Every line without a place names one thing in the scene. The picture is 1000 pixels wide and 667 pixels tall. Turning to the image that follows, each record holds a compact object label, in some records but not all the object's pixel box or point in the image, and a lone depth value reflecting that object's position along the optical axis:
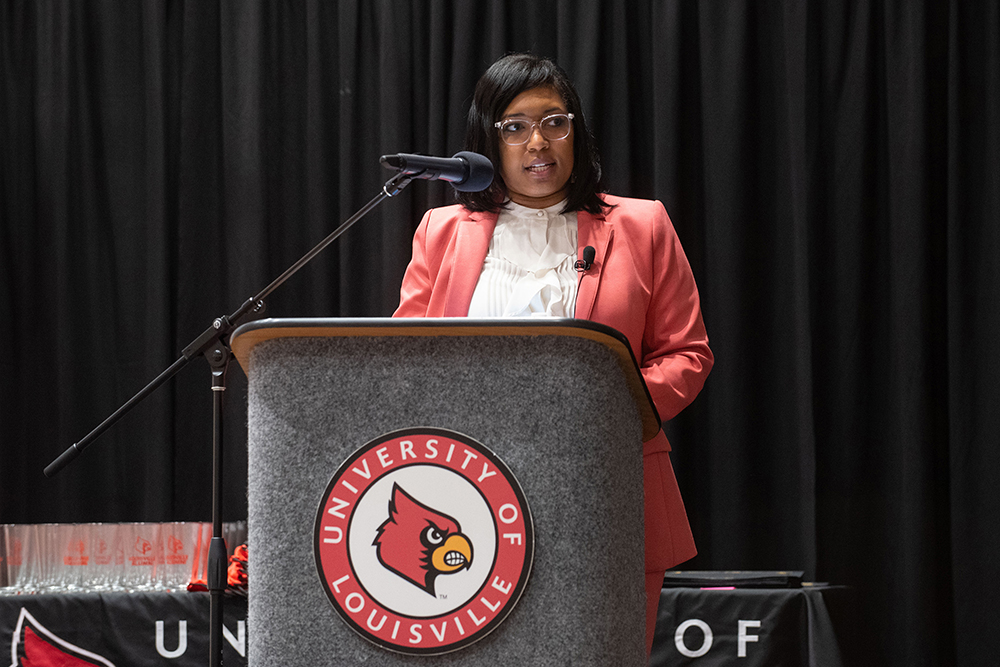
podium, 3.94
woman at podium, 4.46
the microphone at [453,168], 4.32
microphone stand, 4.48
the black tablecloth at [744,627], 5.33
